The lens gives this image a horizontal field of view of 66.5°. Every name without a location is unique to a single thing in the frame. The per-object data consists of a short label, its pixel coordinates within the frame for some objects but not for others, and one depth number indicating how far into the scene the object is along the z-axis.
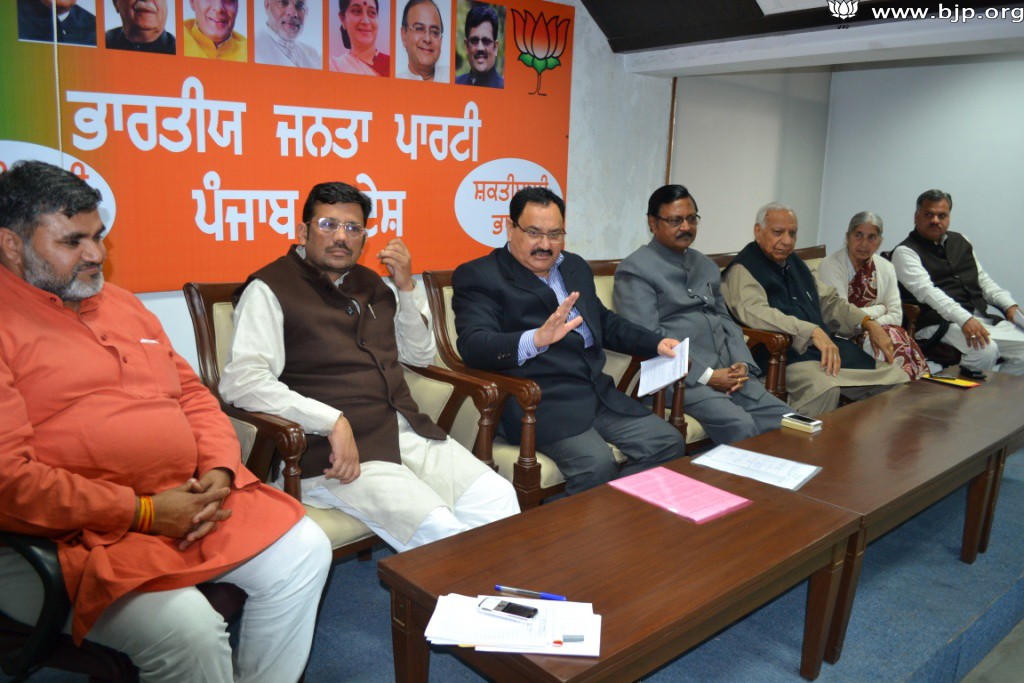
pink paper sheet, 1.92
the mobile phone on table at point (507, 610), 1.43
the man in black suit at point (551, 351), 2.55
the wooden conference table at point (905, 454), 2.05
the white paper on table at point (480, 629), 1.37
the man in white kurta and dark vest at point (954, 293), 4.26
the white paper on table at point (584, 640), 1.34
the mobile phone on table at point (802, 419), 2.60
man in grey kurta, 3.04
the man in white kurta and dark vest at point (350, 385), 2.04
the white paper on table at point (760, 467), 2.13
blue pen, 1.49
